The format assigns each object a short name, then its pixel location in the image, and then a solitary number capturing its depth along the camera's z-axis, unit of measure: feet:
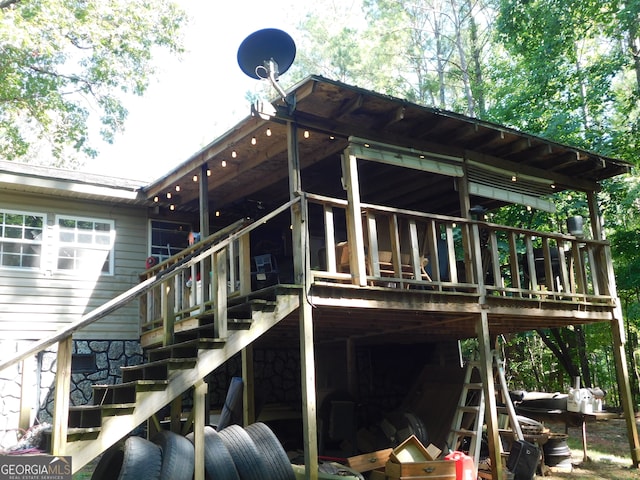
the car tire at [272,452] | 17.92
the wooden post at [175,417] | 21.57
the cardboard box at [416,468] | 20.36
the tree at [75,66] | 54.19
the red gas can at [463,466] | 20.79
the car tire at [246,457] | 17.76
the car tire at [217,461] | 17.03
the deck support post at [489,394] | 22.84
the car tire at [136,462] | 15.24
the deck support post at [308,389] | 17.92
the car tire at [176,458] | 15.88
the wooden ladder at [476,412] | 23.68
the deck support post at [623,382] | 27.48
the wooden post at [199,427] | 16.74
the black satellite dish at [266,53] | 20.40
